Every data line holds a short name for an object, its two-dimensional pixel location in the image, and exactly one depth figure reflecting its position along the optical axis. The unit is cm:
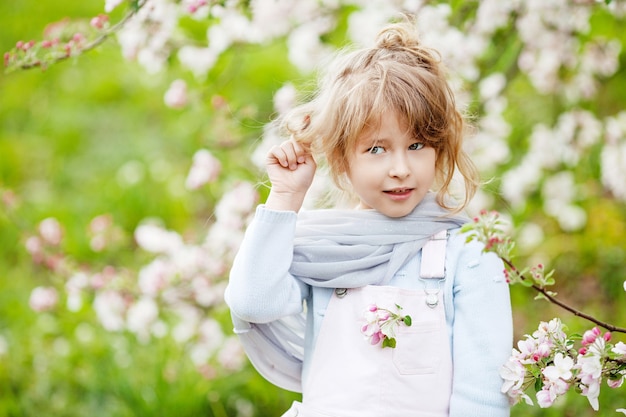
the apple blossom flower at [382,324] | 181
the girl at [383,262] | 183
